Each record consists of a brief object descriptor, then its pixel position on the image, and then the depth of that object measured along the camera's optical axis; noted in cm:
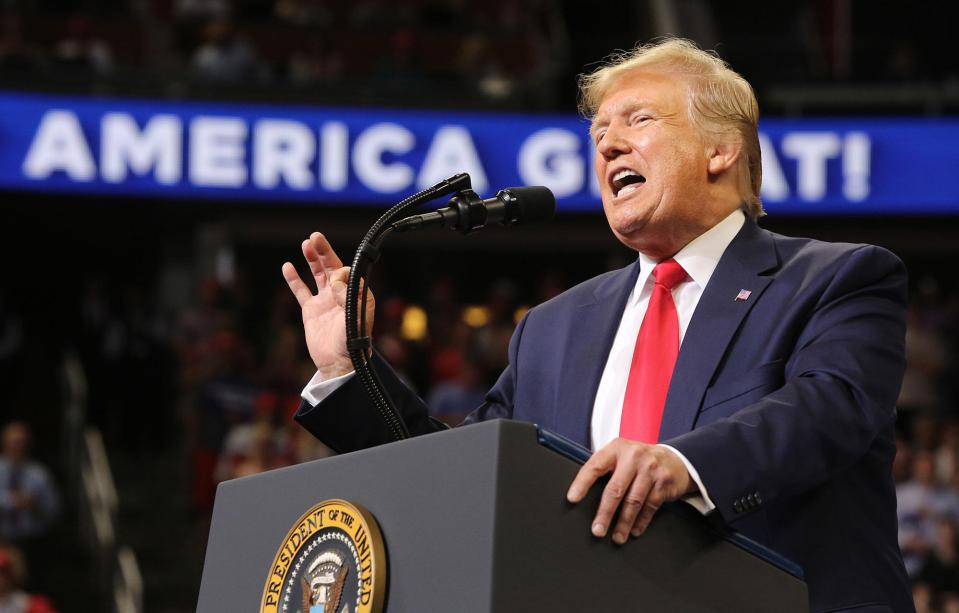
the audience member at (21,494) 1630
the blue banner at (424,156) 2237
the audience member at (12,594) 1369
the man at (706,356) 362
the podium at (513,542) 312
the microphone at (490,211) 401
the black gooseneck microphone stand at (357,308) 392
